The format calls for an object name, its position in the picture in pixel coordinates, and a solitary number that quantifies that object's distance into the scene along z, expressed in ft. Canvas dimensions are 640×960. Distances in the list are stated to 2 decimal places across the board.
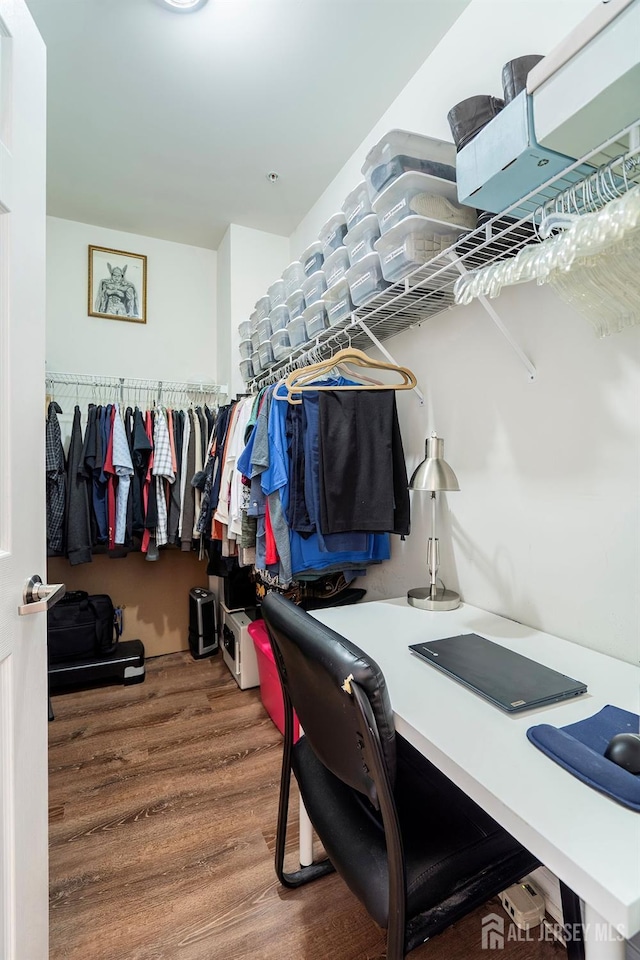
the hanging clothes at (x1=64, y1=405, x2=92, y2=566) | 8.01
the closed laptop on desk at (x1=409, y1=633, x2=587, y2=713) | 2.71
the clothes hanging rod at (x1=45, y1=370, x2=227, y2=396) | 8.88
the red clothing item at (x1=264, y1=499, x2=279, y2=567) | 5.79
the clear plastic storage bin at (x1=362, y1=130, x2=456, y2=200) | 3.95
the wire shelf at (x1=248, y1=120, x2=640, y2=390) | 2.71
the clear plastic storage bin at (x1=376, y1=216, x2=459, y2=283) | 4.03
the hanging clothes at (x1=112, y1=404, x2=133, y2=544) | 8.29
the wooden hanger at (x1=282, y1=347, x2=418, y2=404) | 5.23
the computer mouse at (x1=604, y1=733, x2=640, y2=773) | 2.02
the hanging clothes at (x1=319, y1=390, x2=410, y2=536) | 5.27
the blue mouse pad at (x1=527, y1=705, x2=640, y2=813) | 1.92
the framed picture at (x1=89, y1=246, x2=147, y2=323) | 9.45
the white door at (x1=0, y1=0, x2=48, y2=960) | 2.61
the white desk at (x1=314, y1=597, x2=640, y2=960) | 1.58
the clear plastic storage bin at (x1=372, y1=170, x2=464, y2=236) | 3.87
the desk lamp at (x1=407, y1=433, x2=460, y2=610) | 4.44
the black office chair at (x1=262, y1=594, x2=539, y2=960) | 2.26
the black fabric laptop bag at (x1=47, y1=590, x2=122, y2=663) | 8.18
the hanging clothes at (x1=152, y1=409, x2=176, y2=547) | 8.59
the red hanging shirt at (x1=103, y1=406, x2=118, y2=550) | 8.27
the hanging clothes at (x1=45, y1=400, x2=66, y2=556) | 7.90
